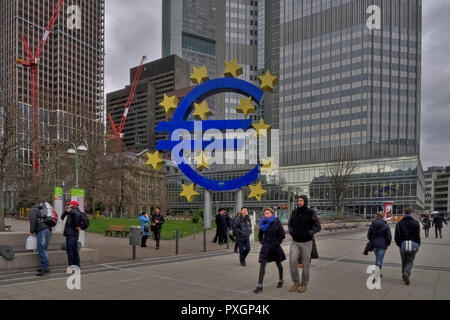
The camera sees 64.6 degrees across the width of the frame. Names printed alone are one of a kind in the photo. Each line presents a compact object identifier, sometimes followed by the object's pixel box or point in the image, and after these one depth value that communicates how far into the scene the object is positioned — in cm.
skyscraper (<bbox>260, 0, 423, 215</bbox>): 9500
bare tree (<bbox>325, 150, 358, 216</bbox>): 5023
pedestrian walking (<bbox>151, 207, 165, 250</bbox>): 1612
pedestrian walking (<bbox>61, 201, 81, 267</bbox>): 909
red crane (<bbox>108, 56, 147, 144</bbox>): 4369
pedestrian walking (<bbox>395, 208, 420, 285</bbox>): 850
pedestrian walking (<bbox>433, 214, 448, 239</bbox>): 2446
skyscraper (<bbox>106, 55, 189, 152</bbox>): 19728
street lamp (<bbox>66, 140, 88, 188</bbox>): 1764
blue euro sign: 2431
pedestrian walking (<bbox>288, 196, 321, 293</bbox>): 739
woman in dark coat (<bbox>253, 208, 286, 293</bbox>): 779
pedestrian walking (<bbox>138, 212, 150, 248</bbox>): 1630
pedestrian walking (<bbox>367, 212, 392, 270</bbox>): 889
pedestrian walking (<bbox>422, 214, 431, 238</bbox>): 2502
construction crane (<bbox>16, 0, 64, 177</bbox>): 3162
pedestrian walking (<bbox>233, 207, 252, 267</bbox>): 1150
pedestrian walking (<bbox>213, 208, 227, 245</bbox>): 1775
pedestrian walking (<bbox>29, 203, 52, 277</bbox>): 912
